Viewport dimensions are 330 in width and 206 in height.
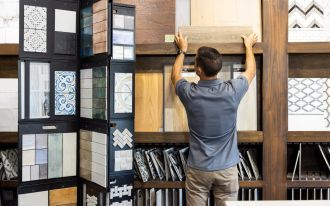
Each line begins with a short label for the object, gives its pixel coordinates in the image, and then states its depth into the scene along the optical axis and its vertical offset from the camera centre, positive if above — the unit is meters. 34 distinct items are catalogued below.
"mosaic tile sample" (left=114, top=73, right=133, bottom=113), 2.02 +0.06
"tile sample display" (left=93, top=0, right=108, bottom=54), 1.97 +0.43
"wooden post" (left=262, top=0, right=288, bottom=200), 2.29 +0.04
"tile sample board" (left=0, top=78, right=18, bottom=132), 2.44 -0.04
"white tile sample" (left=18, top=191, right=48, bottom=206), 2.12 -0.58
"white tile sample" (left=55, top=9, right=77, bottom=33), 2.19 +0.51
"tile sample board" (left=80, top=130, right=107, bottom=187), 2.03 -0.32
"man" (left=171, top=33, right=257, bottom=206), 1.99 -0.14
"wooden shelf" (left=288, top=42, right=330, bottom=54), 2.27 +0.36
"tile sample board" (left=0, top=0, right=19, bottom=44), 2.43 +0.55
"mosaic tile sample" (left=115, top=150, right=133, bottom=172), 2.03 -0.33
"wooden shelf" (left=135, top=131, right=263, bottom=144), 2.34 -0.22
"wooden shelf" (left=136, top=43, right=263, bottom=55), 2.29 +0.36
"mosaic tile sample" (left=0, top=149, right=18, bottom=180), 2.42 -0.41
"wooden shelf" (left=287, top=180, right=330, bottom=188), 2.28 -0.51
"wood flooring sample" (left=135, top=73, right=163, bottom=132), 2.42 +0.01
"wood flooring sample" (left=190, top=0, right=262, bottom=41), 2.37 +0.61
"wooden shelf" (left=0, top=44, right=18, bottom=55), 2.38 +0.37
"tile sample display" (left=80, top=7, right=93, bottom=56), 2.14 +0.44
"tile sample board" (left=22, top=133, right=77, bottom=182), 2.12 -0.32
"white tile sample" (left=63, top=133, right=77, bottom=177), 2.25 -0.32
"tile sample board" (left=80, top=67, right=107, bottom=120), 2.03 +0.06
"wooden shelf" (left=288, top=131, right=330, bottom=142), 2.29 -0.21
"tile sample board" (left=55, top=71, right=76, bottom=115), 2.21 +0.06
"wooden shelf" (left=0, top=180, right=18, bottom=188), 2.39 -0.54
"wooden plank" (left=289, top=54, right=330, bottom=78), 2.50 +0.27
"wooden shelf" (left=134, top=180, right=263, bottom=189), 2.33 -0.53
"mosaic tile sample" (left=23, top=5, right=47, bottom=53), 2.09 +0.44
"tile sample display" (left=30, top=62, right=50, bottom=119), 2.14 +0.08
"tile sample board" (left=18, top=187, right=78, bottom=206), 2.13 -0.59
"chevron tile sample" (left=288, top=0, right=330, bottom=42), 2.35 +0.55
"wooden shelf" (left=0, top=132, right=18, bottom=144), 2.39 -0.23
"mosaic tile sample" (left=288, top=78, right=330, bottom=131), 2.35 +0.00
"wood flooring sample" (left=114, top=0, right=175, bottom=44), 2.40 +0.56
